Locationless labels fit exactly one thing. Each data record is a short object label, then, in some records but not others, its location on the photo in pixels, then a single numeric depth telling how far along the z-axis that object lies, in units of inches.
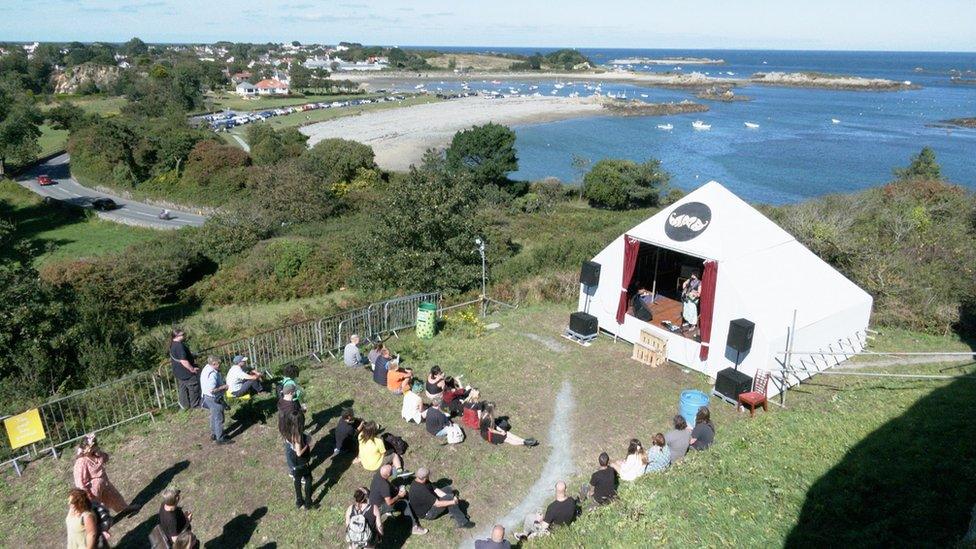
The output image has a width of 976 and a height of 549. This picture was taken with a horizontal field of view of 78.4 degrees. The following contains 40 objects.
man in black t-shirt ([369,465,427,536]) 310.3
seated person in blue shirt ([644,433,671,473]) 365.7
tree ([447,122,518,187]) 2160.4
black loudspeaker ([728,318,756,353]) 488.4
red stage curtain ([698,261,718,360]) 520.4
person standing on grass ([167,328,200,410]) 414.0
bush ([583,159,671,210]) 2069.4
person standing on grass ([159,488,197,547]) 278.2
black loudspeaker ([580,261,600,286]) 622.8
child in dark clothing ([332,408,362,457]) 384.5
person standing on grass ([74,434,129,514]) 312.7
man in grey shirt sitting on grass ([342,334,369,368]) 511.3
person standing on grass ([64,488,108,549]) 271.3
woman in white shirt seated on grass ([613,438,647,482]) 361.4
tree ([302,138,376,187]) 2036.2
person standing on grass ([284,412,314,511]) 334.3
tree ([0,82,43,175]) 2186.3
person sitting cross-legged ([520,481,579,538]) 315.9
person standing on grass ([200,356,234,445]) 388.2
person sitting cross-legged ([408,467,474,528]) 326.3
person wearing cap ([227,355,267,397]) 416.2
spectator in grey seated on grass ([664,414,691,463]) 378.0
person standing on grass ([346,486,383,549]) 291.4
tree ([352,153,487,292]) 777.6
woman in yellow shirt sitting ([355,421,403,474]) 360.2
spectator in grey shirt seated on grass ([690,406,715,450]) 389.4
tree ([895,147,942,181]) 1717.5
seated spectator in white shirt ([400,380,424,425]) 429.4
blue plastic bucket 456.8
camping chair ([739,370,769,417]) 472.7
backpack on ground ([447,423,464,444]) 408.2
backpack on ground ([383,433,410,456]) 387.5
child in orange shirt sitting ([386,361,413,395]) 470.9
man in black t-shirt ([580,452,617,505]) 333.7
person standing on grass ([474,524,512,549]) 283.7
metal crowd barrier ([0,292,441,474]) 407.2
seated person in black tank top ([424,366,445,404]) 446.3
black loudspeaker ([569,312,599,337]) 603.8
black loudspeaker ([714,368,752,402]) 483.5
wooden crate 554.9
